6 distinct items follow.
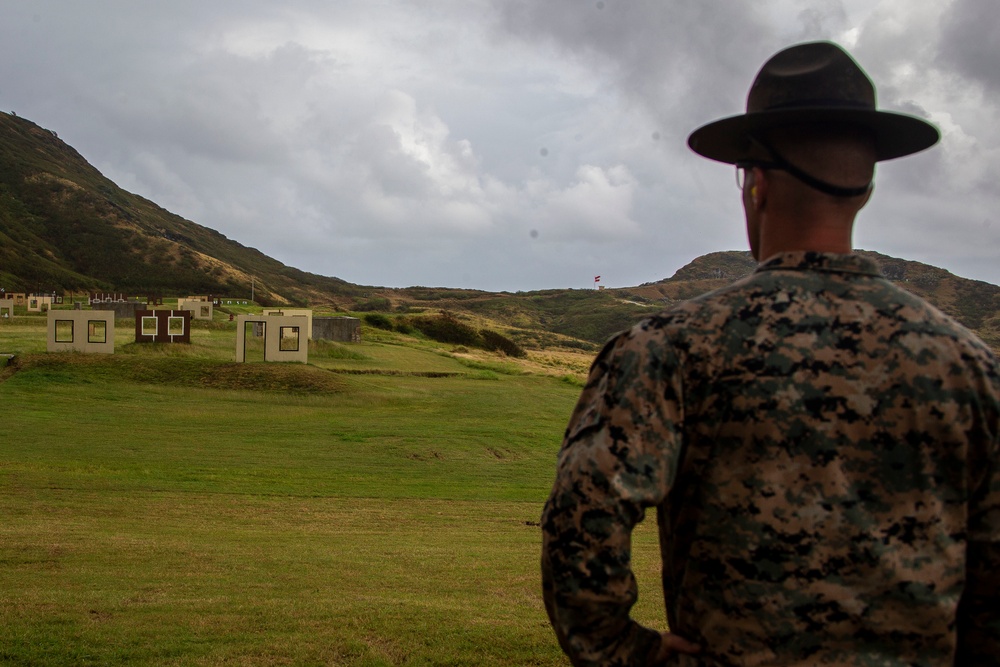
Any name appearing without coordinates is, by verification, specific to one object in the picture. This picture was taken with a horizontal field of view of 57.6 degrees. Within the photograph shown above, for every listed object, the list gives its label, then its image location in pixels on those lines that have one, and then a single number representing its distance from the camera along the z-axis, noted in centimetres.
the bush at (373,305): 10619
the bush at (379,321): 5253
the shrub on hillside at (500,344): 5160
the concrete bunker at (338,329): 4191
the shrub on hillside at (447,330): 5262
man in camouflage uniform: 202
